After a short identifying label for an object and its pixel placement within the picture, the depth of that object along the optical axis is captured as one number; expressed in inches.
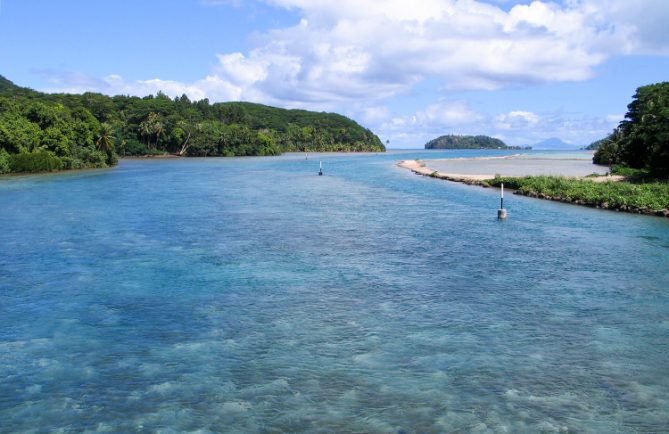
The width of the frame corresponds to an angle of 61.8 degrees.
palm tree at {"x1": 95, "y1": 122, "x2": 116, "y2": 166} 4487.7
